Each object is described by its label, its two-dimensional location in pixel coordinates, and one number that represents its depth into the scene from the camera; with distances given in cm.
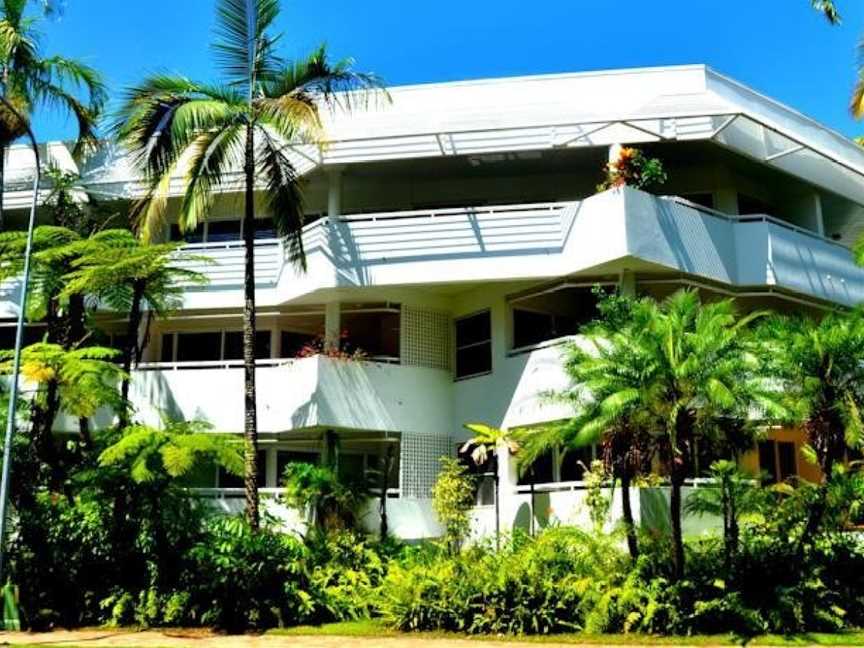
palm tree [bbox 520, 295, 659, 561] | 1473
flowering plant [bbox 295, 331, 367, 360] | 2088
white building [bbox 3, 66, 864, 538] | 2023
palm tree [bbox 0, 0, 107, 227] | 2089
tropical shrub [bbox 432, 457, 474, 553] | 1892
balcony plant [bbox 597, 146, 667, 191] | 1977
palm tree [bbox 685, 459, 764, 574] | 1570
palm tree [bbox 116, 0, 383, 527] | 1681
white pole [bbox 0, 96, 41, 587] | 1448
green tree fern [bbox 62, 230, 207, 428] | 1788
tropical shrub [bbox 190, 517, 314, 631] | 1608
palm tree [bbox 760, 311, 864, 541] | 1580
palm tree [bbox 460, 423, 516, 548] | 1922
